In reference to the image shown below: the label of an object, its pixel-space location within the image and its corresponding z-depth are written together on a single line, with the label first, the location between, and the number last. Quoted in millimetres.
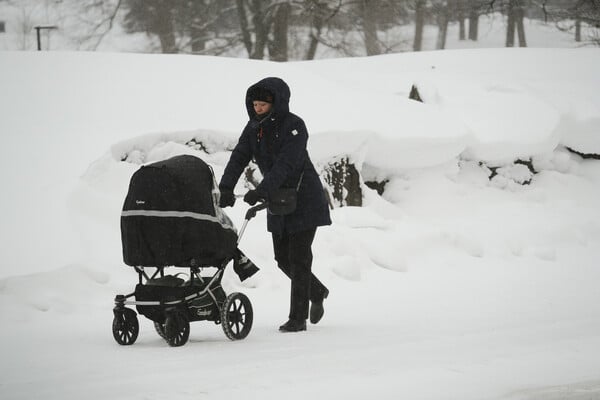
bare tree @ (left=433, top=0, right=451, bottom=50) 62000
